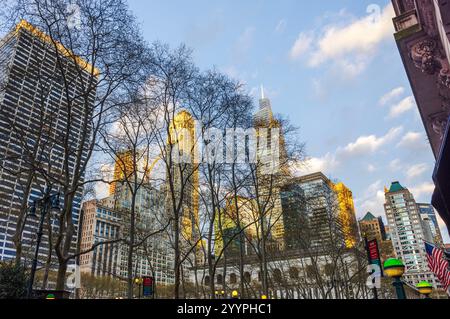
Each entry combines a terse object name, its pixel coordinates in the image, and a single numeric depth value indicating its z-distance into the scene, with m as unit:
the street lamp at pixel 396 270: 8.66
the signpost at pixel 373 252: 14.89
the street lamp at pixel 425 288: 14.14
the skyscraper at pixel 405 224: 169.25
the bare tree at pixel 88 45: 13.56
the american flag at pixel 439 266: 13.34
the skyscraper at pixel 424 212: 187.82
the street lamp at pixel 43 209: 13.45
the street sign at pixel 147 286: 22.74
